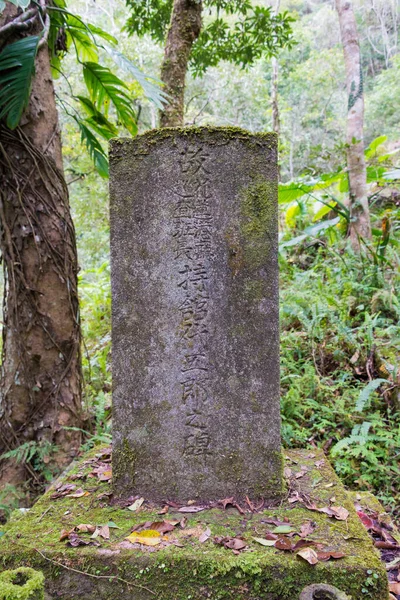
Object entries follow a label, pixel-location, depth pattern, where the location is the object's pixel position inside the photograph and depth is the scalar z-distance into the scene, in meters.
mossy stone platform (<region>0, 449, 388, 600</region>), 1.63
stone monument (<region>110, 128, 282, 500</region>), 2.12
